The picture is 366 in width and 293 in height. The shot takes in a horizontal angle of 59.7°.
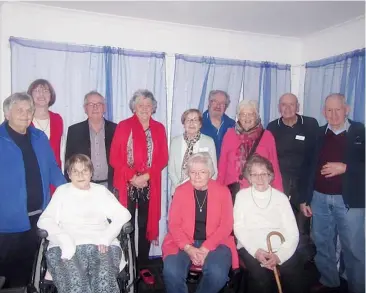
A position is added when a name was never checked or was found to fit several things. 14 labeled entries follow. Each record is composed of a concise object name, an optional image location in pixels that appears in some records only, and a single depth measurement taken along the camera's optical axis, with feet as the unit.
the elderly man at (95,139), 9.81
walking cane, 7.69
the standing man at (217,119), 11.43
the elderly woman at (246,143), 9.89
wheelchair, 6.96
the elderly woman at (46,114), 9.80
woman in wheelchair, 6.75
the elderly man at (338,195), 8.76
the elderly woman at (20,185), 7.57
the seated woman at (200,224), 7.93
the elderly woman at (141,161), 9.82
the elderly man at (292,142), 10.69
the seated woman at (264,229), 7.90
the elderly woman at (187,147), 10.15
